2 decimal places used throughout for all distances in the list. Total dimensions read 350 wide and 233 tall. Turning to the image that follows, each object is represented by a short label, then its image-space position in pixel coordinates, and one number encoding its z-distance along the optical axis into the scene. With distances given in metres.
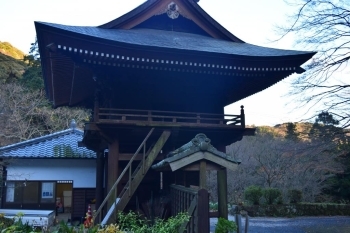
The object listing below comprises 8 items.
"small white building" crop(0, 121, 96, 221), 13.46
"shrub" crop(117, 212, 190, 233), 5.36
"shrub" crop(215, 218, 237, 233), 6.10
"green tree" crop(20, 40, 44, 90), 26.92
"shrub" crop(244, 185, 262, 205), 15.94
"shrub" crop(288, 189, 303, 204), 16.53
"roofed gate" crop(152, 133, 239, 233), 5.23
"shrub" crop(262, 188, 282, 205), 16.02
